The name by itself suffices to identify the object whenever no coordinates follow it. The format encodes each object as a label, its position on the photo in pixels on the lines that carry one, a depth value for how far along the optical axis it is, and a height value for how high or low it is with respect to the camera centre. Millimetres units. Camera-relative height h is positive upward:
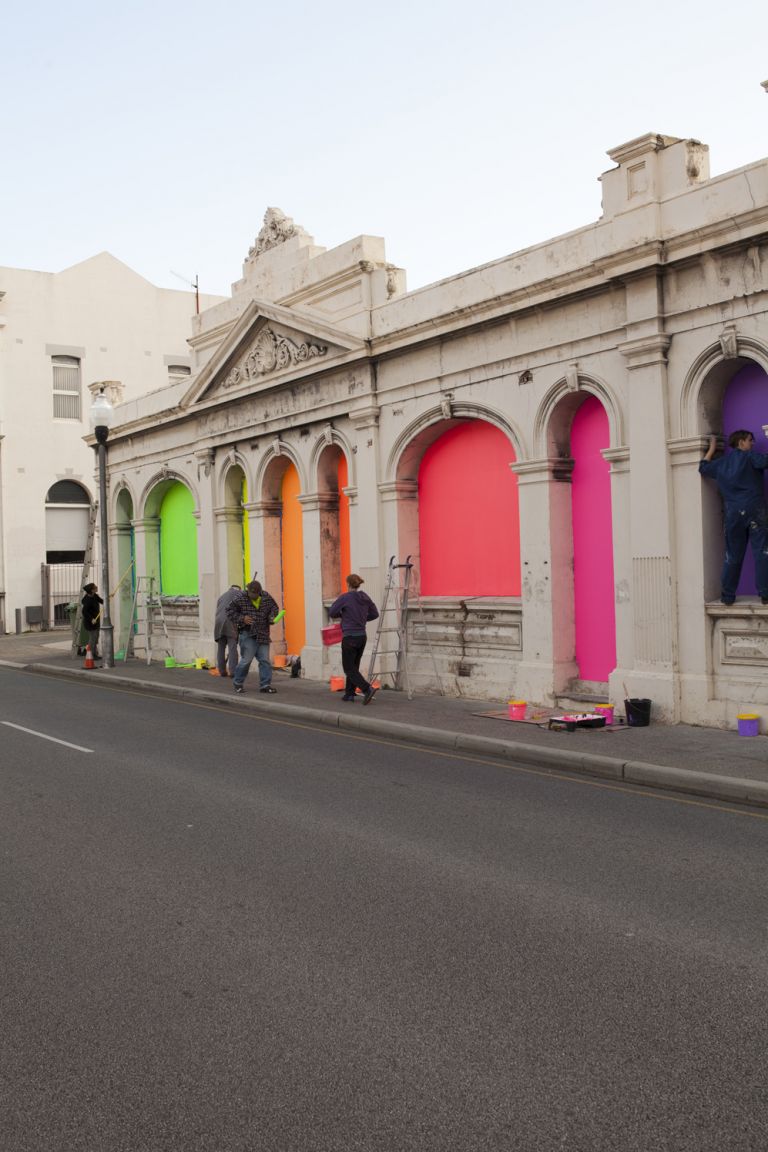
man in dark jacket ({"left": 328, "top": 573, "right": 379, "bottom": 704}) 15301 -263
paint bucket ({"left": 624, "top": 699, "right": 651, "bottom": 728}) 11992 -1306
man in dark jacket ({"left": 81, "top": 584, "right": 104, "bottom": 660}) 23562 -78
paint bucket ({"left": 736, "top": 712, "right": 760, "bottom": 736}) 11070 -1349
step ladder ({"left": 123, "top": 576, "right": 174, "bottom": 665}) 24156 -75
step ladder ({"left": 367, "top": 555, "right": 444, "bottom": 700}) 16078 -227
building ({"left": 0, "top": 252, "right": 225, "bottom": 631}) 35562 +6999
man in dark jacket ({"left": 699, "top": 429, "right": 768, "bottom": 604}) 11383 +909
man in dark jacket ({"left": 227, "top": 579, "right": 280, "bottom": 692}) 16969 -263
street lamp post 21562 +2557
